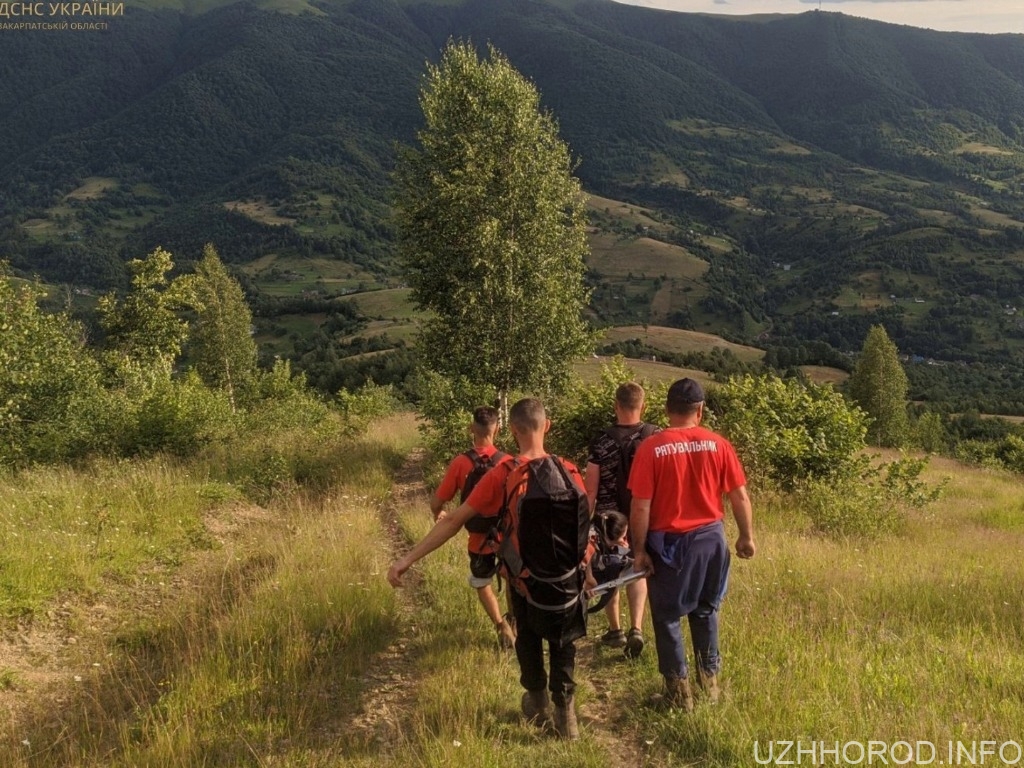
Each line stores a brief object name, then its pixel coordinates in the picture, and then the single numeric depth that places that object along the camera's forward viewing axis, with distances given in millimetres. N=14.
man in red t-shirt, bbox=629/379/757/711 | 4250
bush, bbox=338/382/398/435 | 19266
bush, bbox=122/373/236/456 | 13227
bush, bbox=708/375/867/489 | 11773
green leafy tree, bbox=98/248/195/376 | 23688
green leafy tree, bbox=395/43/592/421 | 13992
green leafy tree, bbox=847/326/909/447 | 55219
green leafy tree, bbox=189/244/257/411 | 45844
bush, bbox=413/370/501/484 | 13844
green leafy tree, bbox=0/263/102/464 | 13047
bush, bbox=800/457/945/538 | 10055
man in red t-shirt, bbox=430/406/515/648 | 5086
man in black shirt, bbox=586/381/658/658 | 5297
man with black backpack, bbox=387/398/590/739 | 3887
